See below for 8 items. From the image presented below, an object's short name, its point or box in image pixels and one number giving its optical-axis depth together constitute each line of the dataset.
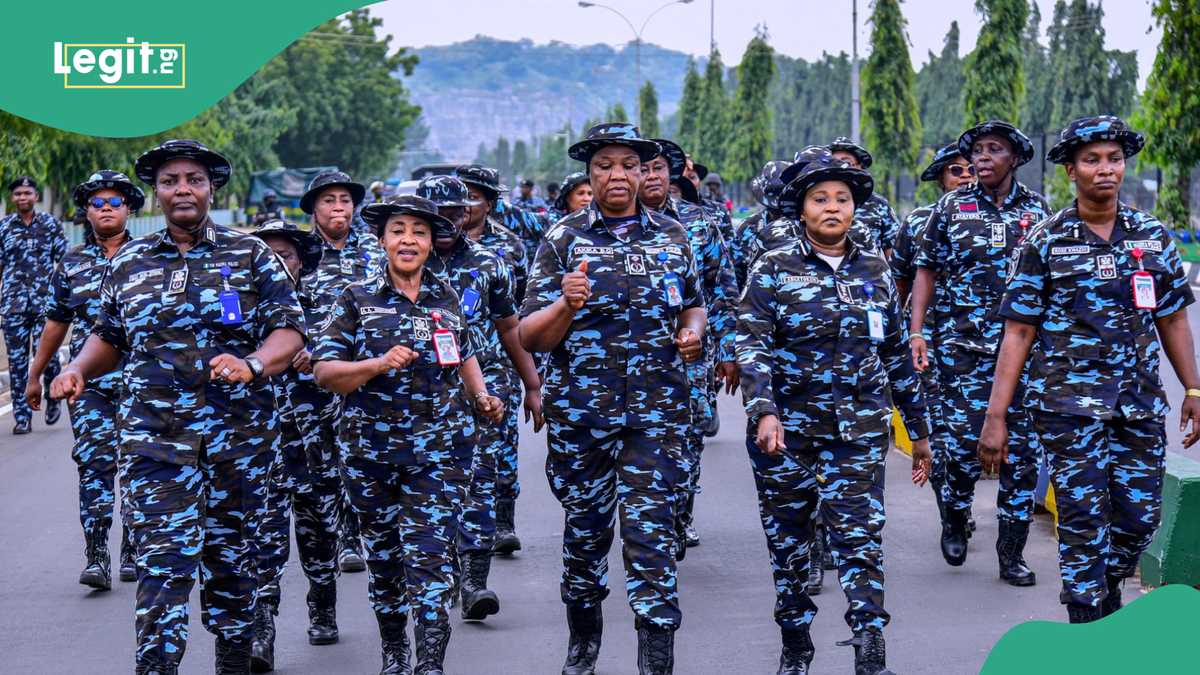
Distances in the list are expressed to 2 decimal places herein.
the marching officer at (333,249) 7.78
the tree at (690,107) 74.62
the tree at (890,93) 38.19
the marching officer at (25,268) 13.94
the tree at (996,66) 35.03
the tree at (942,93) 67.12
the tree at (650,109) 88.12
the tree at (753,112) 55.53
